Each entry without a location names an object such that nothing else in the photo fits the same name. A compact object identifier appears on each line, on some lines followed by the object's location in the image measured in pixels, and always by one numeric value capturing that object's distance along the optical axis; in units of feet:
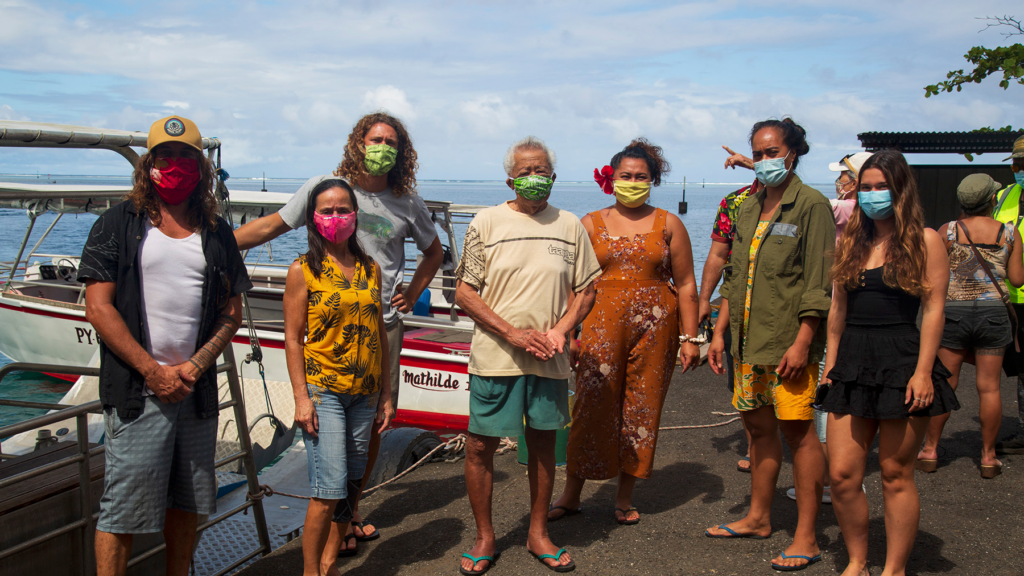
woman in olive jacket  11.35
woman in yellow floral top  10.23
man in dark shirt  8.86
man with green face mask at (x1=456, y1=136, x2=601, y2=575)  11.16
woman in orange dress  12.89
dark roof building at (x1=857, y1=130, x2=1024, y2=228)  40.96
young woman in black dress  9.62
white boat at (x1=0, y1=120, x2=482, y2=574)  10.65
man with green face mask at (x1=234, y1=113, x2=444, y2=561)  12.21
